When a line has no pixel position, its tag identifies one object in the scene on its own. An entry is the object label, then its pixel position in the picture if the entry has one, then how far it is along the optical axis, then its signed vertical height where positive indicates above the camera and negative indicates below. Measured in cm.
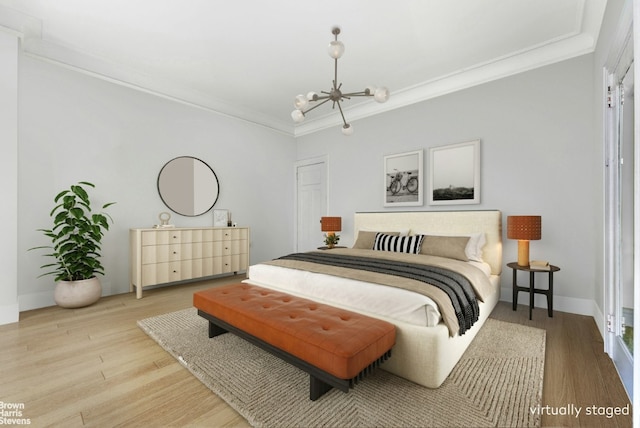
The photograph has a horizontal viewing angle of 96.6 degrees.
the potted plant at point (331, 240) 486 -43
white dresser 374 -58
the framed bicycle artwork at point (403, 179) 424 +56
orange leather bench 148 -70
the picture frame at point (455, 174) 372 +57
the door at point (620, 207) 204 +7
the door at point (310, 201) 561 +27
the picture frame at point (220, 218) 484 -7
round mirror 431 +44
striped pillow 352 -36
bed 177 -59
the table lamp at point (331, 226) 488 -19
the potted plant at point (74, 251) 315 -44
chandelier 233 +107
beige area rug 148 -105
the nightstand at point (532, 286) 285 -72
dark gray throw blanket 210 -49
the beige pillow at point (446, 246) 321 -36
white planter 314 -90
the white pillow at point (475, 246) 330 -36
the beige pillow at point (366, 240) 399 -36
